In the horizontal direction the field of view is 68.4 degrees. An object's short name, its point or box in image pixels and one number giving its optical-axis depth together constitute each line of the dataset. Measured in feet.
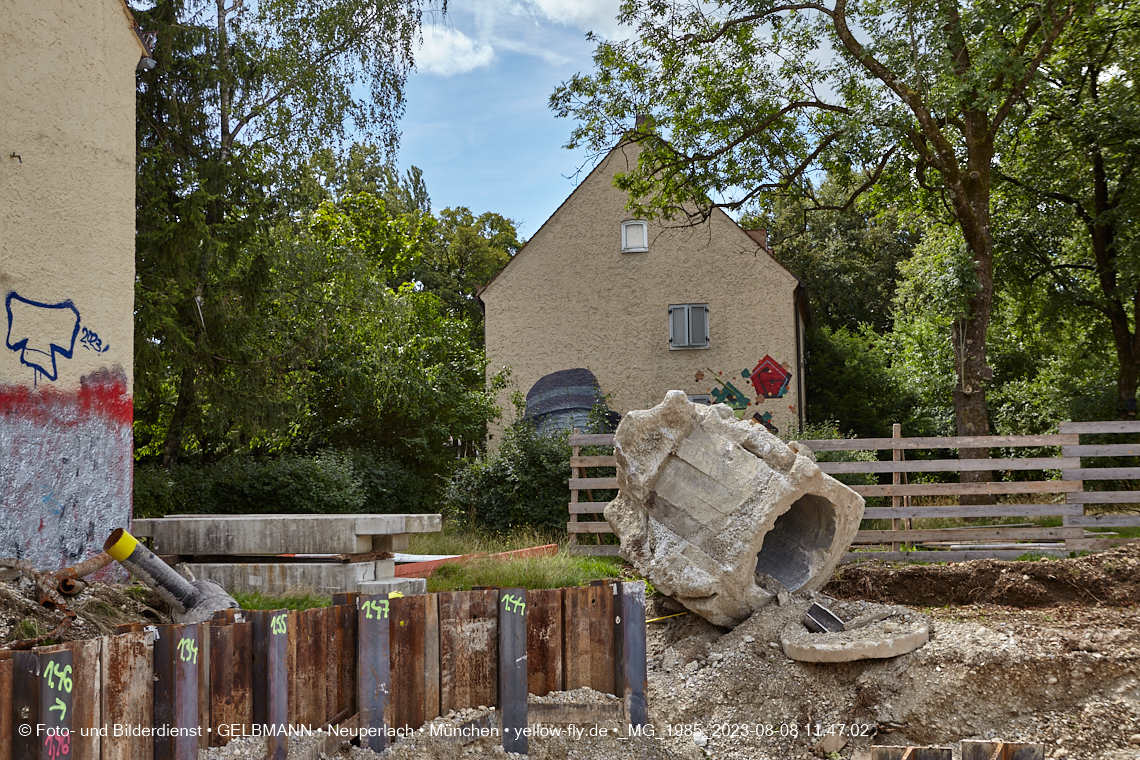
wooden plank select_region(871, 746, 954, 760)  11.39
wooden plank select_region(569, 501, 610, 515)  36.14
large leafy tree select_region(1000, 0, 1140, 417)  52.44
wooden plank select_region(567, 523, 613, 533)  36.14
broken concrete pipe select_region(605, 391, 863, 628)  22.27
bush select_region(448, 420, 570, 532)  42.16
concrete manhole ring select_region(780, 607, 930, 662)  19.90
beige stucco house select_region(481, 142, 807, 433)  61.98
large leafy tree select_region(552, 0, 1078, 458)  43.73
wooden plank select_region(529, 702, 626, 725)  17.13
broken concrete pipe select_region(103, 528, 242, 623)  17.19
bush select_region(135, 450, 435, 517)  35.27
